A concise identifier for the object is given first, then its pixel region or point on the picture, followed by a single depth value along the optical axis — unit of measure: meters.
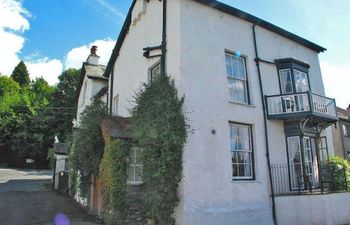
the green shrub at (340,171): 13.86
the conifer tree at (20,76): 62.39
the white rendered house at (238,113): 10.98
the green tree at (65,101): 44.12
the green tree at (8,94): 44.12
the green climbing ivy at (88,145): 14.06
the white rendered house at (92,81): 22.31
